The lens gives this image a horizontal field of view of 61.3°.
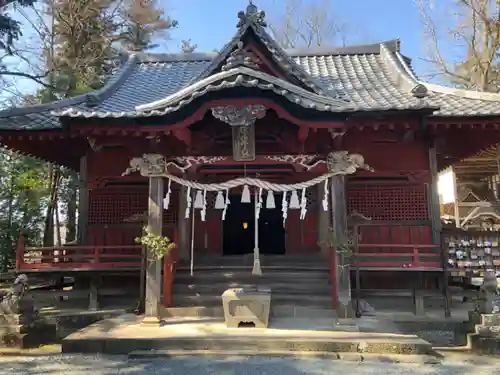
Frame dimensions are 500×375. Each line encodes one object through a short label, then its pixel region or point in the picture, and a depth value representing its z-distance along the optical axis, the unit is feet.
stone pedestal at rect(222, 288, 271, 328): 28.07
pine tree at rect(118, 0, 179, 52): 95.25
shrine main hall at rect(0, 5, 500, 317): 29.27
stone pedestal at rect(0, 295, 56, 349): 26.63
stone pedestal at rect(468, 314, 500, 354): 24.67
